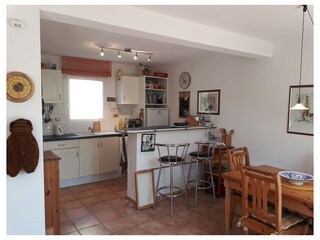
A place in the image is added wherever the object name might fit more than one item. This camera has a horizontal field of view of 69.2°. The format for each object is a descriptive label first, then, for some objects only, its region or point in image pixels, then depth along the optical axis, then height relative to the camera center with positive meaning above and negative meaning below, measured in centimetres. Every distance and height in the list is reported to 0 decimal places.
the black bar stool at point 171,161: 320 -70
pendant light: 222 +5
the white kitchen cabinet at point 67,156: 404 -81
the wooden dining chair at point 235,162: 270 -64
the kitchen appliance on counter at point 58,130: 439 -36
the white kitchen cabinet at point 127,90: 506 +46
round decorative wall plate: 170 +18
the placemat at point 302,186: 220 -73
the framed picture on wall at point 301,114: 306 -4
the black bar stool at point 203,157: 346 -68
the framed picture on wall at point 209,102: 436 +18
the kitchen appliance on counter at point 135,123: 516 -27
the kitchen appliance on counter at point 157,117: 517 -14
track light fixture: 383 +106
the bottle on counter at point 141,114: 528 -7
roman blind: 454 +90
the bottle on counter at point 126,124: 530 -30
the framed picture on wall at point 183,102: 496 +19
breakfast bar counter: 335 -75
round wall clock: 492 +68
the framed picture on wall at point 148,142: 336 -46
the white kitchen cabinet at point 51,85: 418 +47
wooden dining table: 198 -79
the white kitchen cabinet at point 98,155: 434 -86
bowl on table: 228 -67
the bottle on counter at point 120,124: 525 -30
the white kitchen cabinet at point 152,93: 523 +43
